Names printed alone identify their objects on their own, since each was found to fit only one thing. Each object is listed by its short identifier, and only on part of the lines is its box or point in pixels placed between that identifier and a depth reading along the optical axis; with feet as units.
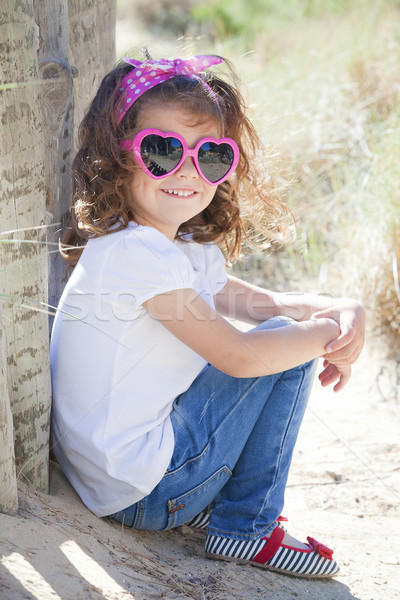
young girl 5.80
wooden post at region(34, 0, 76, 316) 6.15
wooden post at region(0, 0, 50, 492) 5.65
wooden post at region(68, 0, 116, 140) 6.42
